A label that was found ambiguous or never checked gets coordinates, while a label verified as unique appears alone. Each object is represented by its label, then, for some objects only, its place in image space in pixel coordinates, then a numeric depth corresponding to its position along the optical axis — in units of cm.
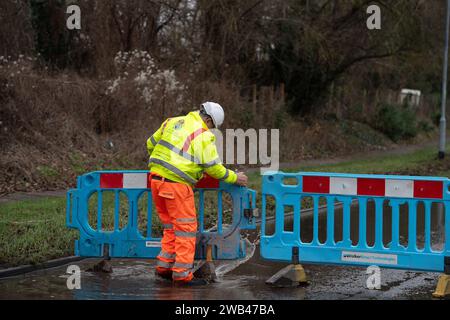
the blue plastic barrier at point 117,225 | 1574
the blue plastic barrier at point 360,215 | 1419
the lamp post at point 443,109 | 4240
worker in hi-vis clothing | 1460
